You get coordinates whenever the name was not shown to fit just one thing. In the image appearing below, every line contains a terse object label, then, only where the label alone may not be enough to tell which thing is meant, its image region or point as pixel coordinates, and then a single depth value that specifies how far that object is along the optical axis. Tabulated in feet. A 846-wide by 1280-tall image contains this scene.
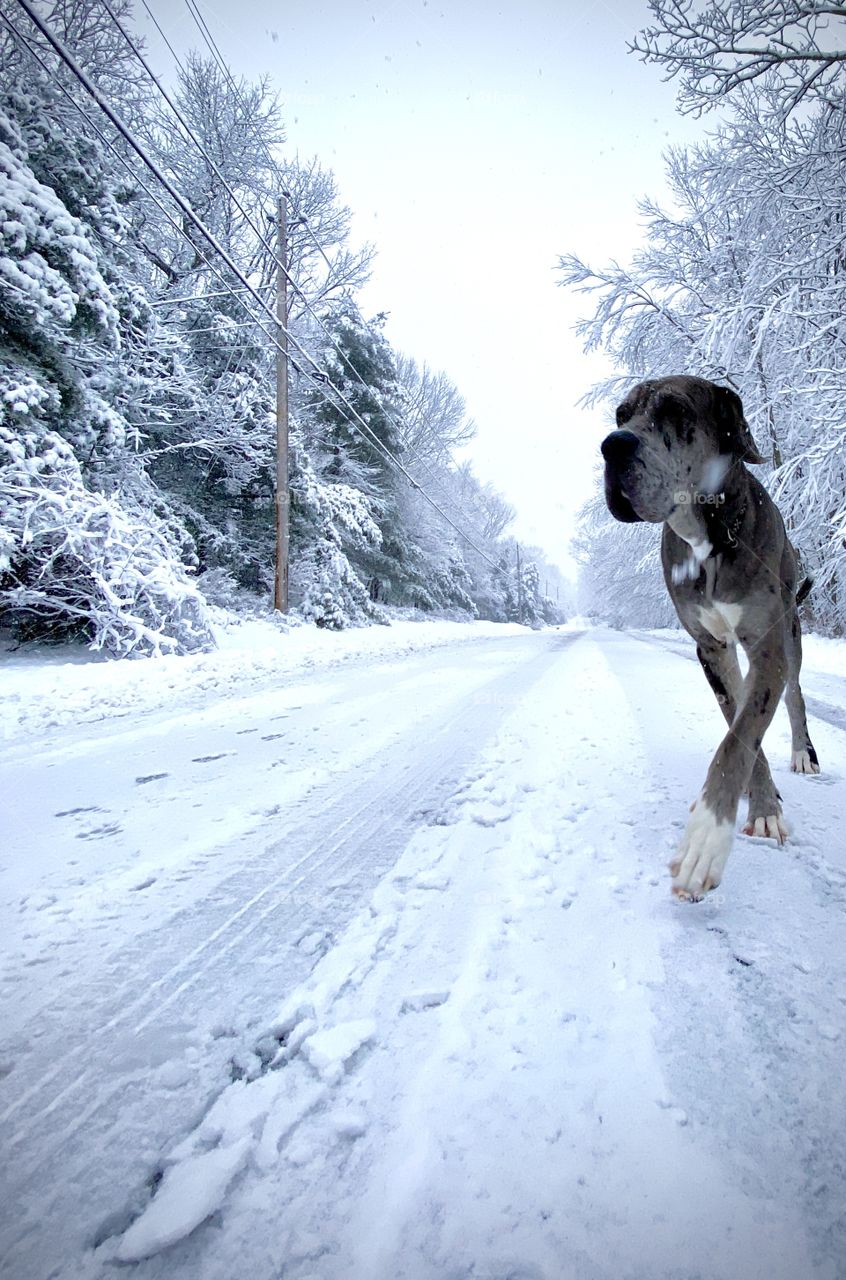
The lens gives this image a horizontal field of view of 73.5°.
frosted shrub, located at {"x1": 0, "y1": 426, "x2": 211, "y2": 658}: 21.52
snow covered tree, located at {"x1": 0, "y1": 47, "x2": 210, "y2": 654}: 21.88
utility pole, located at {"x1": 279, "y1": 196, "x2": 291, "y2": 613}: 40.50
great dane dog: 6.30
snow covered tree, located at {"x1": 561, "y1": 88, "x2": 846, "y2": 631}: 23.25
